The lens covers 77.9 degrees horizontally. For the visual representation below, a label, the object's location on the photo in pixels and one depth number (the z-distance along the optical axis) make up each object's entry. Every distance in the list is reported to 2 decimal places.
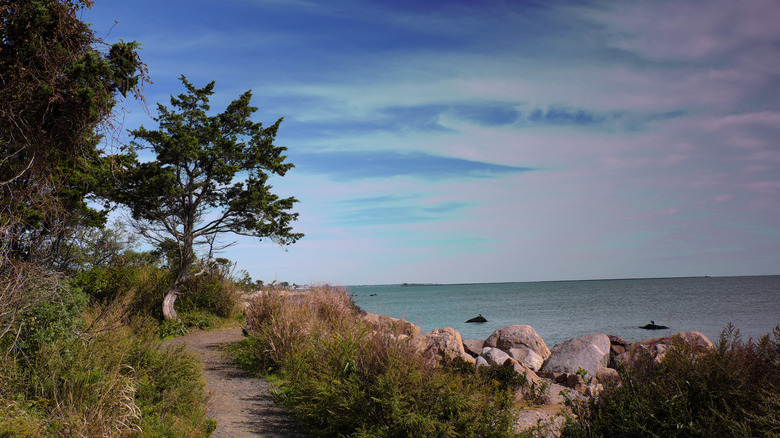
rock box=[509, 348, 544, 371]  11.98
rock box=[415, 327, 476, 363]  10.95
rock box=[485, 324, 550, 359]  13.55
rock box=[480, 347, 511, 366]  10.82
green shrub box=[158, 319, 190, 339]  14.33
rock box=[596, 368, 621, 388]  5.29
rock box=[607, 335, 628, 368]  14.07
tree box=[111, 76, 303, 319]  15.55
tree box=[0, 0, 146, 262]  5.69
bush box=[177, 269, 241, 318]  17.25
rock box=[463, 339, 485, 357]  14.13
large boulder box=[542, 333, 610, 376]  11.51
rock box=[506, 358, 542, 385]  9.23
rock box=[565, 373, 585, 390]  10.13
